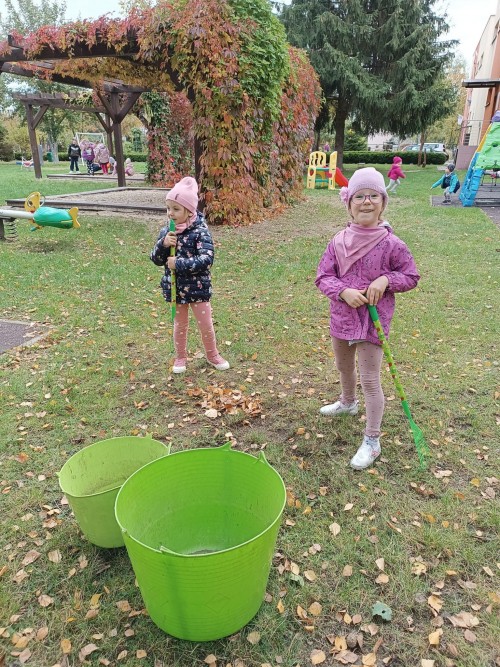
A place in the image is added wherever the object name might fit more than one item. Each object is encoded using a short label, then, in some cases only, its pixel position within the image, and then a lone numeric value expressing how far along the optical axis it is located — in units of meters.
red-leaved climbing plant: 8.39
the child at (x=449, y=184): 13.48
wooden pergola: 9.41
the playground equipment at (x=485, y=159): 12.20
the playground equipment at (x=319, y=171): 17.05
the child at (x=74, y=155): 23.91
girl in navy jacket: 3.47
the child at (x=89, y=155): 24.12
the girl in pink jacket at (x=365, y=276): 2.58
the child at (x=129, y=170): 22.61
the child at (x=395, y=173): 14.68
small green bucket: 2.15
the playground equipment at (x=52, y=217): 7.24
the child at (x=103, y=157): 23.33
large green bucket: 1.64
